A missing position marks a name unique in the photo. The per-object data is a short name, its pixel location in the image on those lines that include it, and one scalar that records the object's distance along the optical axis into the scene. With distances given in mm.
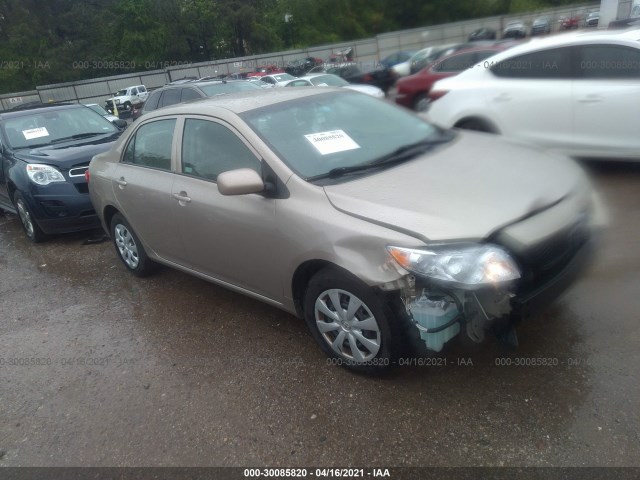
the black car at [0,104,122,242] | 6098
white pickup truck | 30109
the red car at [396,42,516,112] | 9922
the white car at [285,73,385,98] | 14995
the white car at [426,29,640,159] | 4918
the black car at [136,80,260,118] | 10469
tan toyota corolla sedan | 2504
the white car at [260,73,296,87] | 22422
